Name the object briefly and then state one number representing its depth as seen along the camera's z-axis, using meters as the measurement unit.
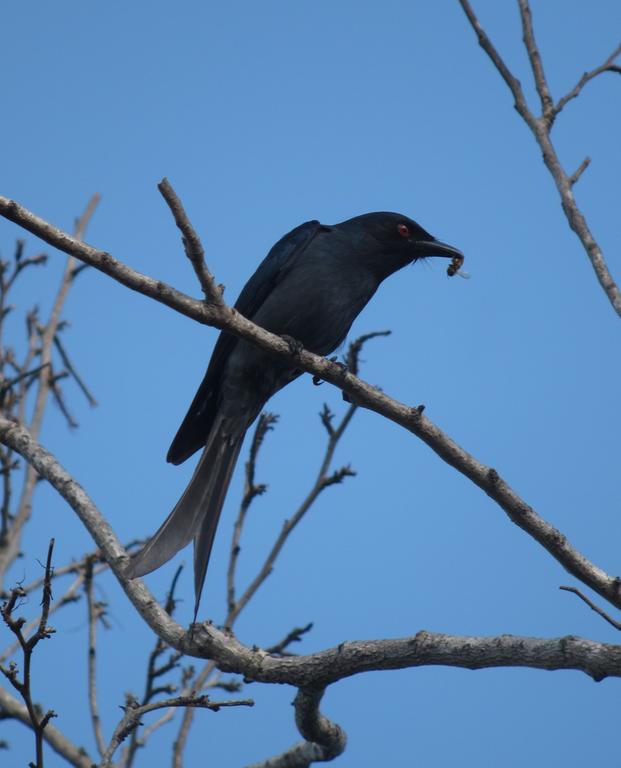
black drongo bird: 9.49
